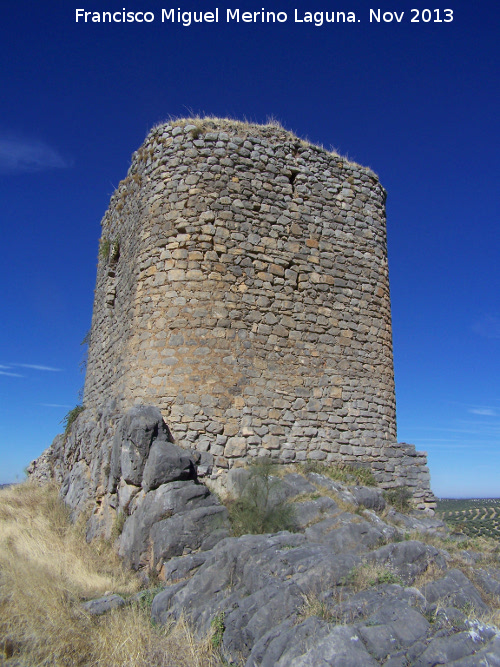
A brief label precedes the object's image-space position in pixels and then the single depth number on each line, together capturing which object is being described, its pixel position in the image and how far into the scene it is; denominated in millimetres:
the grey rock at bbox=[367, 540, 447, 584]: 4934
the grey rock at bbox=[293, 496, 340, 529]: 6691
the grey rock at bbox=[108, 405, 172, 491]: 7383
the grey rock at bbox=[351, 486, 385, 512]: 7902
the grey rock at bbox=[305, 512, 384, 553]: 5855
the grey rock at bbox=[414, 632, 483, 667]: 3267
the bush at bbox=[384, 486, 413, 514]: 8859
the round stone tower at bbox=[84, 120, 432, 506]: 8320
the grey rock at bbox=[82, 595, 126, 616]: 5004
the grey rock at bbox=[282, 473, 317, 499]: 7316
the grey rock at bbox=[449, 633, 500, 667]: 3145
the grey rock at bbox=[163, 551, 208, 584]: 5824
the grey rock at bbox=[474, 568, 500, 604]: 4793
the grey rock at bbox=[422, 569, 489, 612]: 4121
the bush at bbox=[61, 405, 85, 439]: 12531
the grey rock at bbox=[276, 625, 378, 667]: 3359
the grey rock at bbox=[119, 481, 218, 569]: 6545
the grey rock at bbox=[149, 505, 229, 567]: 6210
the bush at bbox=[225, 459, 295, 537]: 6410
